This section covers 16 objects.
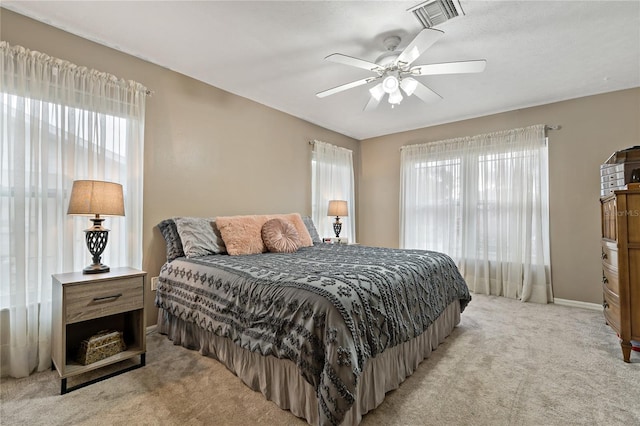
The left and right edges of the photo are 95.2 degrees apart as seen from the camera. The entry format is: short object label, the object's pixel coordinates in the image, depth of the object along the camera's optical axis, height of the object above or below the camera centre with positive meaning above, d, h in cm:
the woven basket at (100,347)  195 -88
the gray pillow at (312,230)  384 -17
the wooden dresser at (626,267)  217 -40
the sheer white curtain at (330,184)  457 +54
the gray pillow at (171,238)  264 -18
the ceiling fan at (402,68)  207 +116
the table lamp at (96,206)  200 +9
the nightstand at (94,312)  183 -63
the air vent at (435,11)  194 +141
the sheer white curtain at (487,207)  378 +12
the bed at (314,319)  142 -61
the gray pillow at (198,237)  261 -18
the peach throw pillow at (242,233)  278 -16
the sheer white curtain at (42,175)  198 +33
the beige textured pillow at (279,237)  296 -20
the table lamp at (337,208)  452 +13
